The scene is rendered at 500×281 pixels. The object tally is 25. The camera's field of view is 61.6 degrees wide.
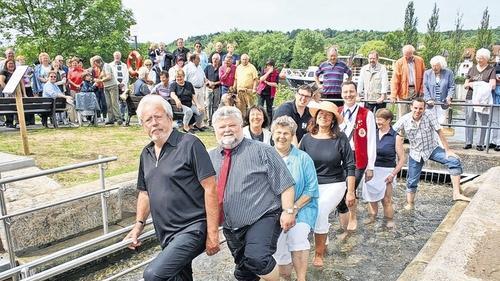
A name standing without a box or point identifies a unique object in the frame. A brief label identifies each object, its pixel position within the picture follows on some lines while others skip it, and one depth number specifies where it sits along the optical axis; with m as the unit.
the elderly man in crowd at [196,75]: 10.87
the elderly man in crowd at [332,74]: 8.85
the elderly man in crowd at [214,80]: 11.57
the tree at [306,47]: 126.94
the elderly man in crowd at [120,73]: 11.45
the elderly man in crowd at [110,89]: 11.09
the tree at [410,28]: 62.47
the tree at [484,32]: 42.81
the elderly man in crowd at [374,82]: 8.74
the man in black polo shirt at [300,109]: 5.18
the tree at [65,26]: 30.02
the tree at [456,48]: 44.12
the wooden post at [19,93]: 7.27
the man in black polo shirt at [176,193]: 2.83
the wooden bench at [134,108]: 10.05
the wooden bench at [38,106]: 9.48
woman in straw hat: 4.52
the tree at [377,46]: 91.48
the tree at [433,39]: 48.47
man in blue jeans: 6.03
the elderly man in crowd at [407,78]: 8.47
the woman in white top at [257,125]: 4.66
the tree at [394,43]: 71.04
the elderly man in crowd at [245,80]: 10.91
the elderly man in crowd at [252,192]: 3.16
